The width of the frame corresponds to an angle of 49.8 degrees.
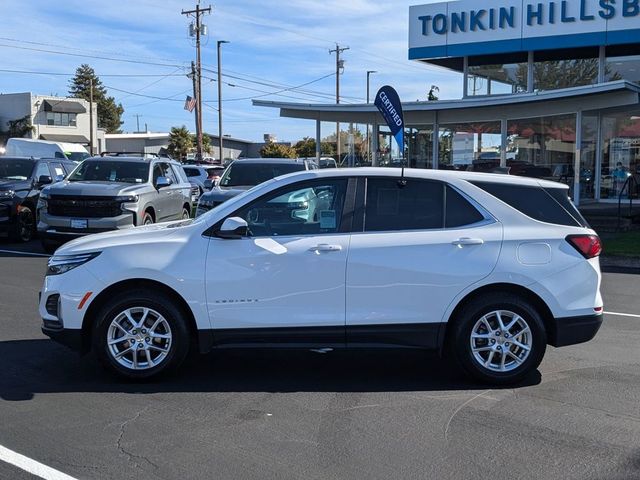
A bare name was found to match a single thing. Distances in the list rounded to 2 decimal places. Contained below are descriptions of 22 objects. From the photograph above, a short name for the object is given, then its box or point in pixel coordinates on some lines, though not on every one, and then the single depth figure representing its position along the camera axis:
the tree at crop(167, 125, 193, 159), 70.62
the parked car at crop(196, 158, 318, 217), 14.21
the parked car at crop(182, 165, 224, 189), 27.44
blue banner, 14.32
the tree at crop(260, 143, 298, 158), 63.50
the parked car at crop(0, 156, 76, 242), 14.68
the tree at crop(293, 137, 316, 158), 71.56
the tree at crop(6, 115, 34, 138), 63.12
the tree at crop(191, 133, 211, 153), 69.25
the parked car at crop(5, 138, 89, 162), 29.92
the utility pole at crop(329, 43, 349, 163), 58.44
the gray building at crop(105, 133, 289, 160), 77.31
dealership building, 20.84
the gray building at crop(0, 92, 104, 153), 64.69
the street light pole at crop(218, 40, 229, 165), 47.65
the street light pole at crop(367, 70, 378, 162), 28.73
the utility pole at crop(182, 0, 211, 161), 45.06
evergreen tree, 105.50
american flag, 47.03
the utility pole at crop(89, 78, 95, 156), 60.45
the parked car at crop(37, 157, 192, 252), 12.77
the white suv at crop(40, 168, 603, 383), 5.54
